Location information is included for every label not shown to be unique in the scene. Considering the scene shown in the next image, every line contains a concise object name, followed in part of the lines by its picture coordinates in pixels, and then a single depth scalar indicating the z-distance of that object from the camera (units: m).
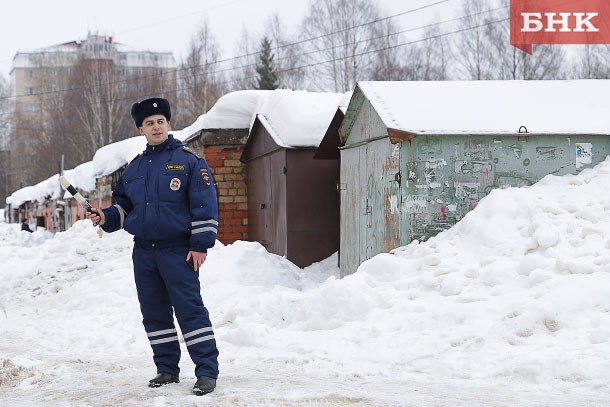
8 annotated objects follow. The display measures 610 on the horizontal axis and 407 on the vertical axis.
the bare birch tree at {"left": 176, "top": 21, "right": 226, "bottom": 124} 44.00
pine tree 39.25
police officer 4.57
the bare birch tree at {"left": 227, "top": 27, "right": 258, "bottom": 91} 43.92
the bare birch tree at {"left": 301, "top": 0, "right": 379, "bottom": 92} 35.81
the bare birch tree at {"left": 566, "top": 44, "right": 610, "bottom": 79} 33.47
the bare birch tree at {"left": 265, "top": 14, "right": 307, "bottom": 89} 40.55
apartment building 46.25
